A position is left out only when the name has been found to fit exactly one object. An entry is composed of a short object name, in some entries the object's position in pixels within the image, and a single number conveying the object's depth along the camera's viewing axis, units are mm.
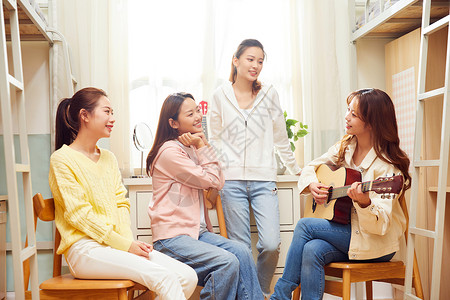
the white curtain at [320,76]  3029
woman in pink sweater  1874
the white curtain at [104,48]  2902
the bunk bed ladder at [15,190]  1621
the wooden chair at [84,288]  1637
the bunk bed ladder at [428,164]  1935
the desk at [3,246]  2545
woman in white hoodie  2398
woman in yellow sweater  1690
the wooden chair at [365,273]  1916
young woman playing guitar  1889
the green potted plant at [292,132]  2832
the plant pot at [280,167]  2775
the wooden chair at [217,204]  2328
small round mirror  2770
